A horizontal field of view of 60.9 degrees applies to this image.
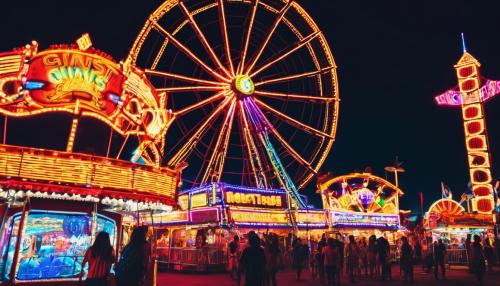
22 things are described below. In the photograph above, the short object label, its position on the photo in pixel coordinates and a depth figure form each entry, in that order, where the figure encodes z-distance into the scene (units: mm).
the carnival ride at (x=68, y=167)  9633
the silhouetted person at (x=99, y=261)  6828
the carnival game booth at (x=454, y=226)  22266
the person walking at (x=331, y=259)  12357
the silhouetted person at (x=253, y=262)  7211
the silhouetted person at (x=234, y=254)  13914
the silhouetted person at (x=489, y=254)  17823
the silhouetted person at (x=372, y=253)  15328
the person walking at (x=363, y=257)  15862
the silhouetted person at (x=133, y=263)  6180
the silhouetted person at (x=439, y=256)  15095
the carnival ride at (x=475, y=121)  27312
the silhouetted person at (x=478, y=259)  12984
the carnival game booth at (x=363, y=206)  25891
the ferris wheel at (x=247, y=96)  20797
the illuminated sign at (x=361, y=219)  25141
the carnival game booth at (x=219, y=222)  18188
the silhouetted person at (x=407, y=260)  14078
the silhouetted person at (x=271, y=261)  11281
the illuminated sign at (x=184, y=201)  20094
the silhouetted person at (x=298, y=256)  14617
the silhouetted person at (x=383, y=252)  14266
